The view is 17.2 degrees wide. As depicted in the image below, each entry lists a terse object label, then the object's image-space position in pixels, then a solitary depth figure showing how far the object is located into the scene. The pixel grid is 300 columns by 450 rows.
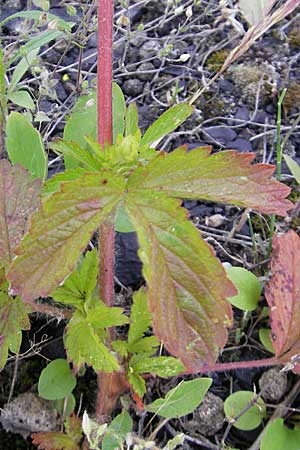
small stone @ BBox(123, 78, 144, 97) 0.49
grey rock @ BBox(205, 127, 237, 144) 0.47
